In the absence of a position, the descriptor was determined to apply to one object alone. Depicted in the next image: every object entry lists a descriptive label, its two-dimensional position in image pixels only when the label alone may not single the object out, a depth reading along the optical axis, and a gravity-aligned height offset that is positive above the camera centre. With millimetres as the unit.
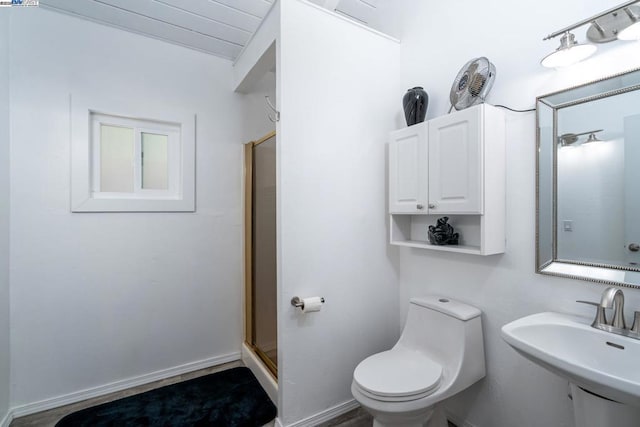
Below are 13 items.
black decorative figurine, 1576 -114
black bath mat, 1717 -1243
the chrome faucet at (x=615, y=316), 1007 -370
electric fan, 1388 +656
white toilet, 1237 -765
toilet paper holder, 1582 -488
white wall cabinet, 1351 +207
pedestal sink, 823 -487
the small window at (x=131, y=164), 1938 +381
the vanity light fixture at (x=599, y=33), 993 +669
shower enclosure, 2014 -283
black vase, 1668 +646
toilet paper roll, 1572 -500
